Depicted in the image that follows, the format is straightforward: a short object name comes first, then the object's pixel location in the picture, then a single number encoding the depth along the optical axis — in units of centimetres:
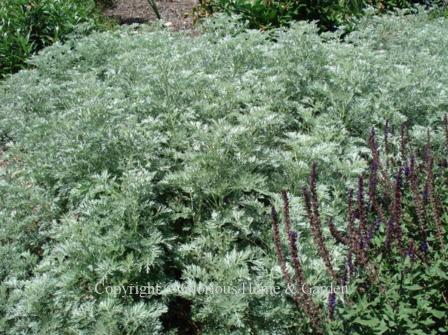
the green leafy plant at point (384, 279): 219
